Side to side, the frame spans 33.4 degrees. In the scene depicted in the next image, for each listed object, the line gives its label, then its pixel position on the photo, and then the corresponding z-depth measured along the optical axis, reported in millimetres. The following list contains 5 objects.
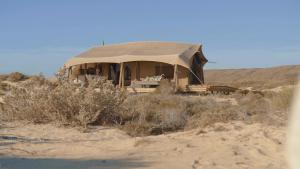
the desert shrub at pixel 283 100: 14166
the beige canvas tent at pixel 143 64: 27762
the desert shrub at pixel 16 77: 38700
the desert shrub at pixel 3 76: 40797
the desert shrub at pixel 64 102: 12703
